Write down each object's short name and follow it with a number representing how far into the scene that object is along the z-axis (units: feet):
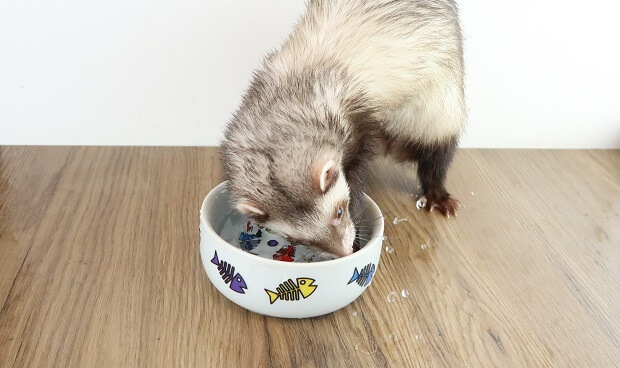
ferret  0.98
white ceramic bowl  0.94
